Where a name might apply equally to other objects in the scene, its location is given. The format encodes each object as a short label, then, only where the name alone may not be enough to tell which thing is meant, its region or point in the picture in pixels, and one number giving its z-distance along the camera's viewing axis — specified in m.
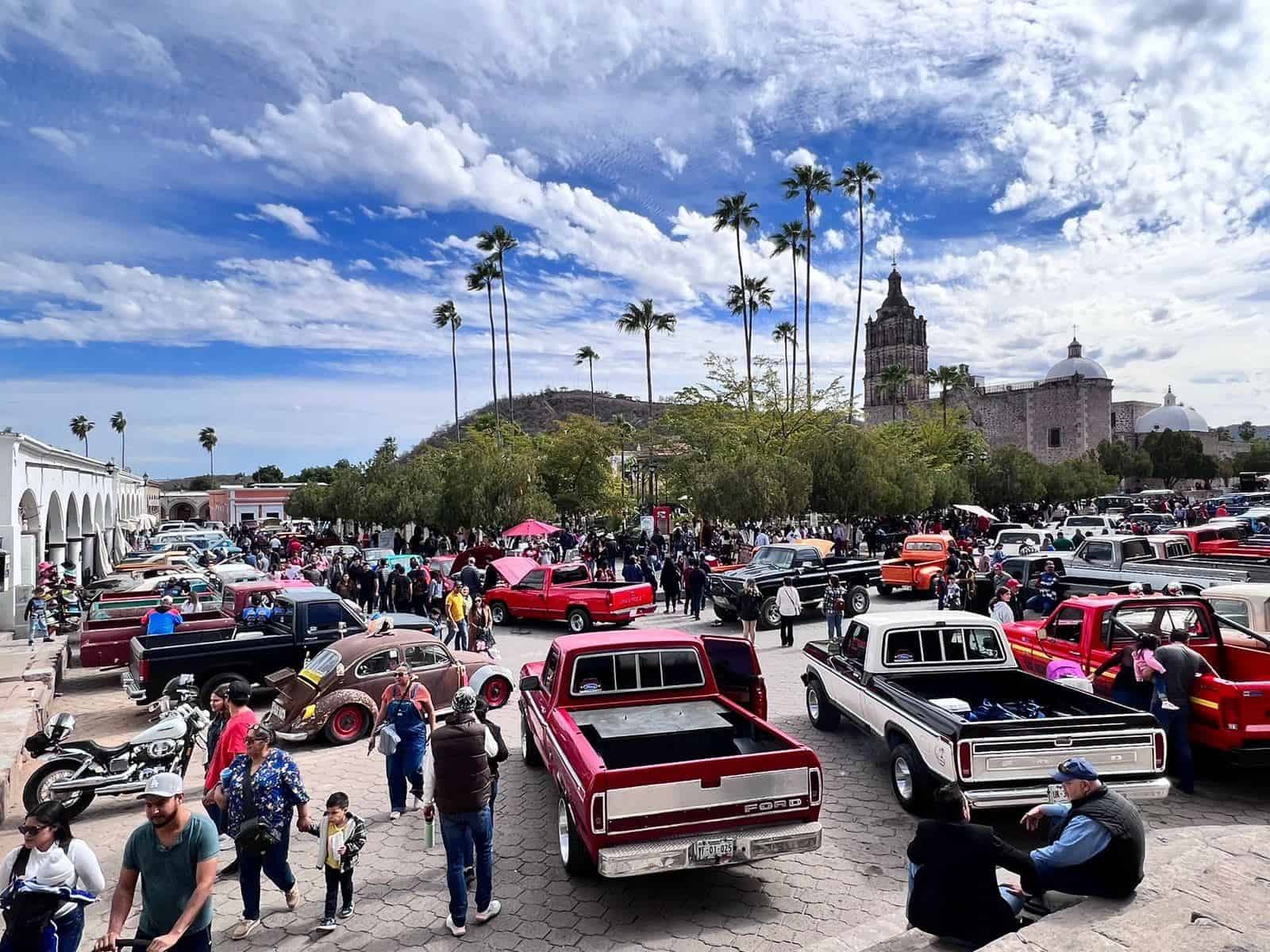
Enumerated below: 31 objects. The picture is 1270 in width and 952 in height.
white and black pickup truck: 6.14
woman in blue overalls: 6.90
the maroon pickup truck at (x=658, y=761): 5.12
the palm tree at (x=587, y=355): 81.24
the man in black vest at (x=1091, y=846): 4.34
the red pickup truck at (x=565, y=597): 17.14
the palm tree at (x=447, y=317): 64.74
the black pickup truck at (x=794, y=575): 17.42
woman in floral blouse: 5.17
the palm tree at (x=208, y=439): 125.62
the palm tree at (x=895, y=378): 75.56
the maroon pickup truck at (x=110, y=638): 12.89
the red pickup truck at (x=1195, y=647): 6.89
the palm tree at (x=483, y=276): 54.00
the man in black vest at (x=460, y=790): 5.10
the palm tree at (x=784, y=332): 63.62
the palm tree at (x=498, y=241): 52.88
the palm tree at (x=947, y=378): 69.25
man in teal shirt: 3.91
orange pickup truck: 20.19
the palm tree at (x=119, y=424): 132.25
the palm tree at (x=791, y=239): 50.16
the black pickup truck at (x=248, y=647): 10.66
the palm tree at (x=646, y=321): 57.62
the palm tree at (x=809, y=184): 48.03
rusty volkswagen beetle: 9.59
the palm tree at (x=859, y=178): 50.22
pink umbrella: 26.31
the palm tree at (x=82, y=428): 121.75
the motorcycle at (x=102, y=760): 7.63
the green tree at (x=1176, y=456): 78.69
